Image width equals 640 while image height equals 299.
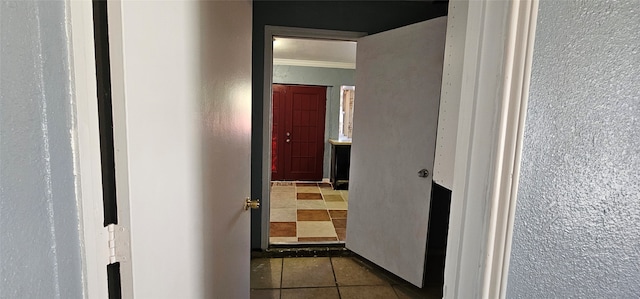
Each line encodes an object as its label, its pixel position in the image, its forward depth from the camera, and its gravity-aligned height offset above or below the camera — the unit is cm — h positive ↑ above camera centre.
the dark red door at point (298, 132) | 533 -30
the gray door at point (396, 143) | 207 -18
